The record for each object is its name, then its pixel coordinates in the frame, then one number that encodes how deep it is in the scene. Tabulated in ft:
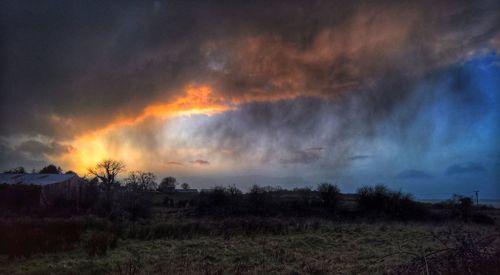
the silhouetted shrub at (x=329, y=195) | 160.76
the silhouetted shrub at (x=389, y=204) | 139.44
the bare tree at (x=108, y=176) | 221.46
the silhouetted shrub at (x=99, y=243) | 55.21
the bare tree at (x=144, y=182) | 249.67
